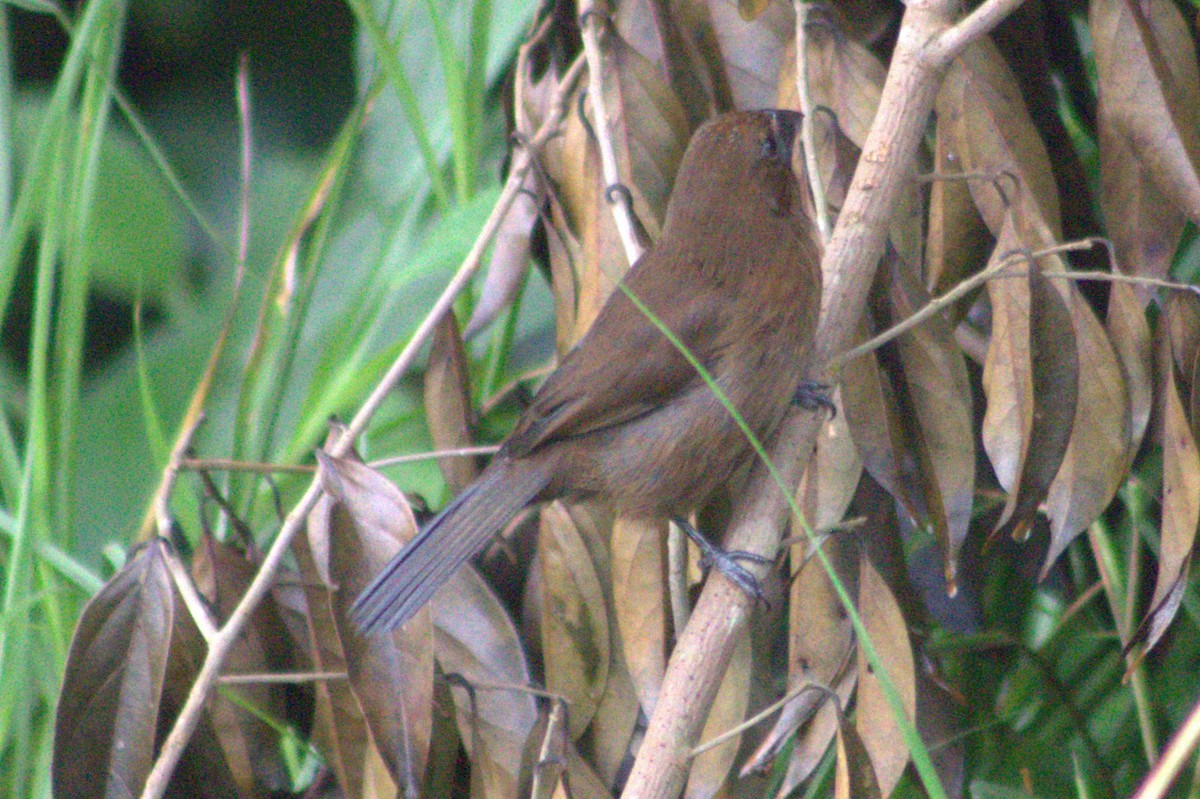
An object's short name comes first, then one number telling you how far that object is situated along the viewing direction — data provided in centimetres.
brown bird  461
